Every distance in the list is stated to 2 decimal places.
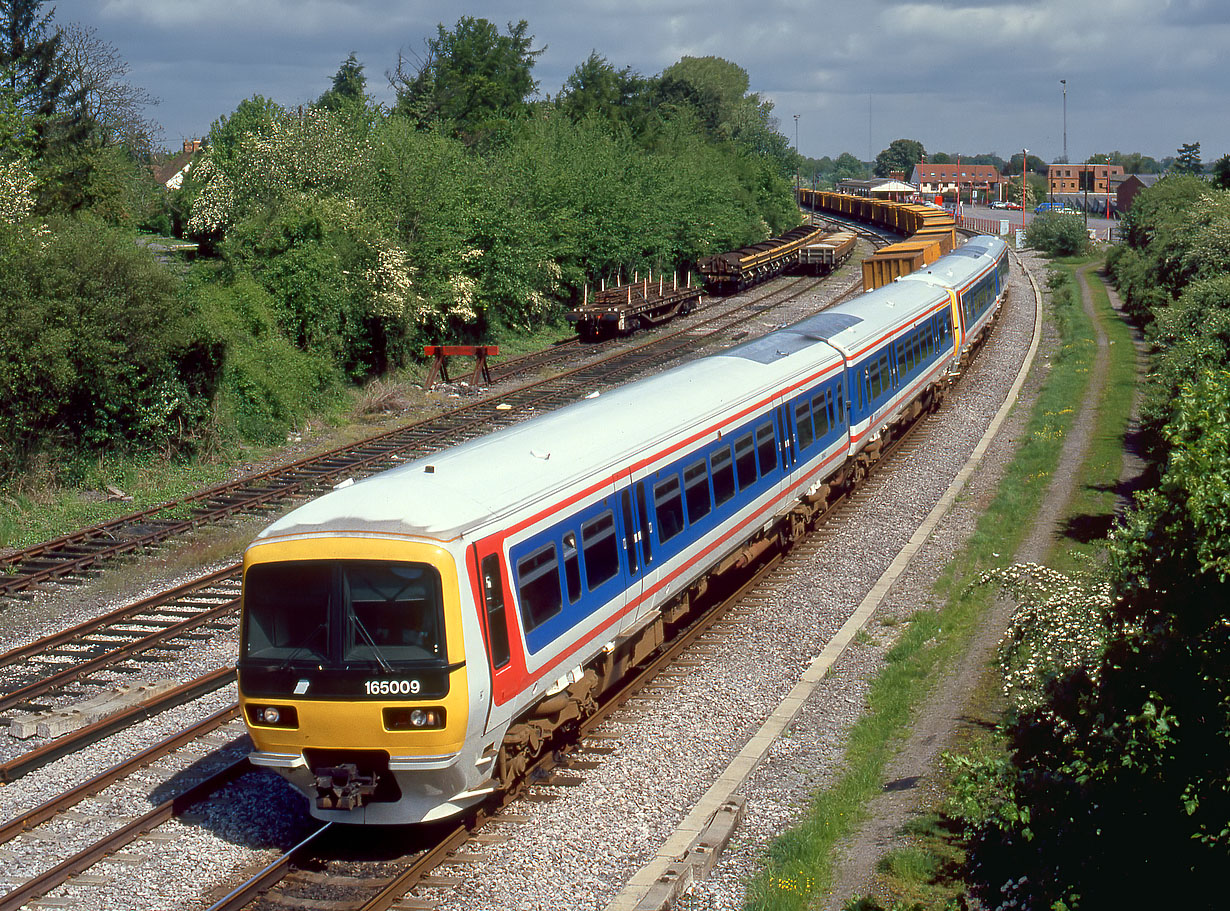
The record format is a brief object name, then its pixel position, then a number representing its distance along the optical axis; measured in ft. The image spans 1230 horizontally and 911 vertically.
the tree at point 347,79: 262.06
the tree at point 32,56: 157.89
